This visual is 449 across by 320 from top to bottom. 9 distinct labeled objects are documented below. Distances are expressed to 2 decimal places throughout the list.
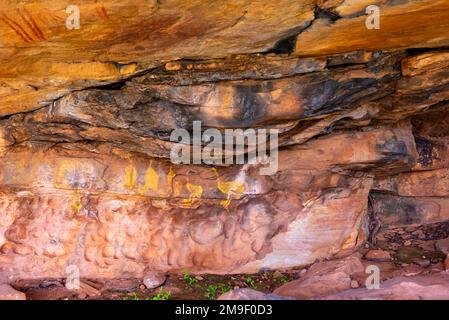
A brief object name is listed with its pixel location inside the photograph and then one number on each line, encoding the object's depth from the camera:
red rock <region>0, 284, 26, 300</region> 5.16
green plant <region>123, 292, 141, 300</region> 5.53
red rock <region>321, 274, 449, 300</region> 4.34
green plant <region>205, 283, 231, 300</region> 5.56
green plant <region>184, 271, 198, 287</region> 5.91
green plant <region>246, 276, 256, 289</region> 5.85
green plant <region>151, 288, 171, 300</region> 5.48
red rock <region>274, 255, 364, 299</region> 5.20
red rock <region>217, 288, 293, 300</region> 4.34
